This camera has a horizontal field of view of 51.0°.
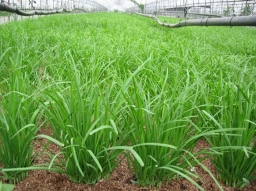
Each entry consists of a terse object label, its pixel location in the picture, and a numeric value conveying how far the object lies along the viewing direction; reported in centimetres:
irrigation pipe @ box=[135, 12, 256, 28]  382
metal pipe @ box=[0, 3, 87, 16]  498
